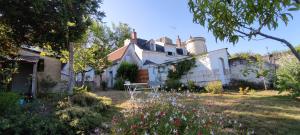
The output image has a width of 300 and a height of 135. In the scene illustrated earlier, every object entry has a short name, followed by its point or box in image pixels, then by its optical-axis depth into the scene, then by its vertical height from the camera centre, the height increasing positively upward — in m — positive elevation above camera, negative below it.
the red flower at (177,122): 2.33 -0.80
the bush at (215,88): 9.76 -0.96
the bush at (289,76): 6.51 -0.24
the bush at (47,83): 9.86 -0.06
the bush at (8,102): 4.41 -0.63
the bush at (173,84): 11.87 -0.67
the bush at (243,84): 12.66 -1.05
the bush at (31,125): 3.65 -1.19
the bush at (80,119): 4.00 -1.17
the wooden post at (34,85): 8.10 -0.12
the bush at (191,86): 11.82 -0.89
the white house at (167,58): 13.59 +2.35
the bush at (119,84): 13.93 -0.49
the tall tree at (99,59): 15.09 +2.38
